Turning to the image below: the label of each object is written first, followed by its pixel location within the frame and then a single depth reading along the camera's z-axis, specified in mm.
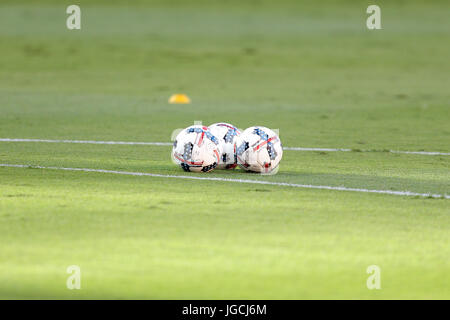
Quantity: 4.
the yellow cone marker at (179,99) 24464
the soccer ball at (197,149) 12273
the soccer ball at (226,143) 12578
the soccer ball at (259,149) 12297
